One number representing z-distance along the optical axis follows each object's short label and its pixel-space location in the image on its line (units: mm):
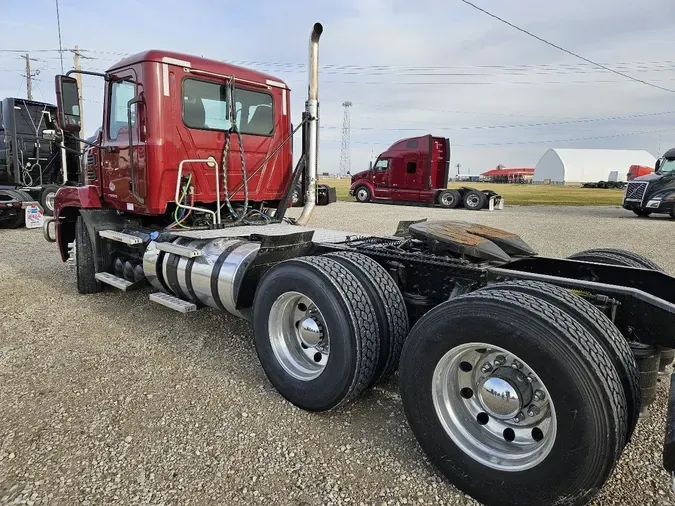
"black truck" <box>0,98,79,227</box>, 12695
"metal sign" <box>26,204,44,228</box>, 11349
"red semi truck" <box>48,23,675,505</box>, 2047
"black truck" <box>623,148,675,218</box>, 17531
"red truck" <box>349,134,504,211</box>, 21844
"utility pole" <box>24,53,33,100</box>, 34719
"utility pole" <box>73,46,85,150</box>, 25625
